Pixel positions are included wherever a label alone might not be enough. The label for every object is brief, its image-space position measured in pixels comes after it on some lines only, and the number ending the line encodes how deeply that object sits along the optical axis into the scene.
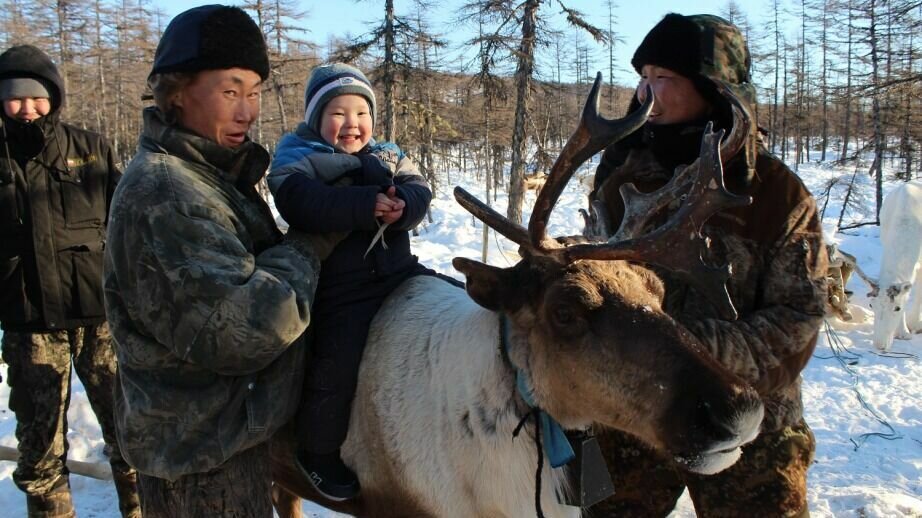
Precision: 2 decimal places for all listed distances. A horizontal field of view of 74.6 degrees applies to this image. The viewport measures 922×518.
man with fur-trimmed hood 2.26
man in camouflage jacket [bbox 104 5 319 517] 1.99
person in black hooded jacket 3.89
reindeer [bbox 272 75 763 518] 1.97
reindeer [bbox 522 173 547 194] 11.88
